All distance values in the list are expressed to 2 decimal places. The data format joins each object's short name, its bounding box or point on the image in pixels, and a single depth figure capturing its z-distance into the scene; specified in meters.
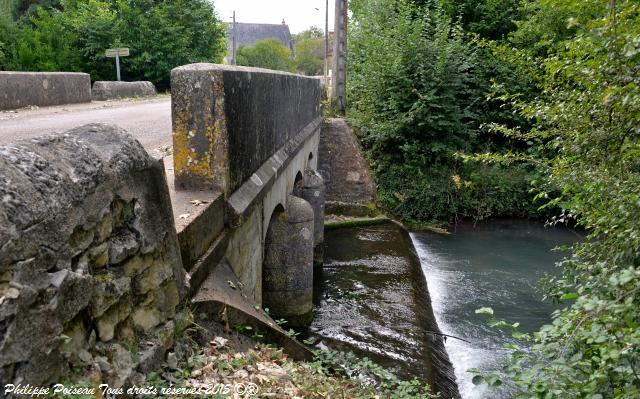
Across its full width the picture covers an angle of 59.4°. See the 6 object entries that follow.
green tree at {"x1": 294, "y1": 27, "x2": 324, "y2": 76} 68.25
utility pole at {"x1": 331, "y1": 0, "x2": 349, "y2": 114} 19.44
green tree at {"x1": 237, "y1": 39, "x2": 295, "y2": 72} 49.88
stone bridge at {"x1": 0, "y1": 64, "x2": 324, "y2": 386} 1.75
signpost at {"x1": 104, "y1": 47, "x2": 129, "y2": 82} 14.51
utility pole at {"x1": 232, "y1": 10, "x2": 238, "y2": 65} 35.56
